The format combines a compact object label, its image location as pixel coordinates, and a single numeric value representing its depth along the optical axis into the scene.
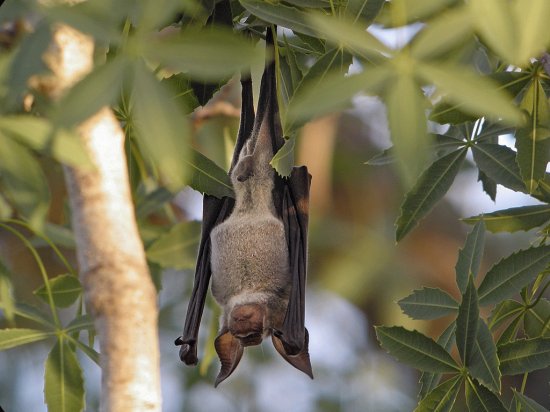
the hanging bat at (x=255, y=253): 6.06
